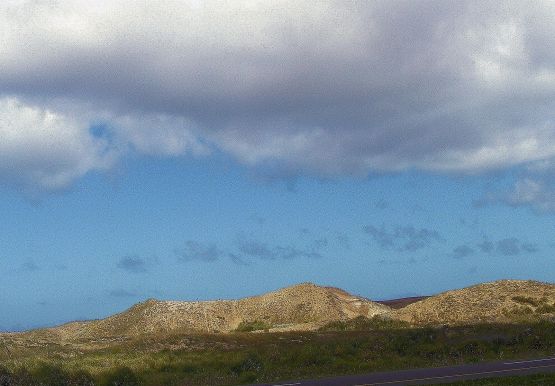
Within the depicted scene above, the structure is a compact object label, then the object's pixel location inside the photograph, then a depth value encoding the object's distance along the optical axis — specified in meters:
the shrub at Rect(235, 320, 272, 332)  75.19
